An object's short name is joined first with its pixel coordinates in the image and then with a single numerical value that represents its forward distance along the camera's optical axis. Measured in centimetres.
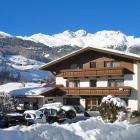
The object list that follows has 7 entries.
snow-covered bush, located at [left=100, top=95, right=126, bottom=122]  1979
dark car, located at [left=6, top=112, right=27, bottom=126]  1960
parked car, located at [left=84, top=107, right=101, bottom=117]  3111
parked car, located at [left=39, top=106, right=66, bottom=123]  2568
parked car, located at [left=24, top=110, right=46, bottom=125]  2255
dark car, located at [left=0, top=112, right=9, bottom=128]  1934
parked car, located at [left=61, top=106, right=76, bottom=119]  3006
